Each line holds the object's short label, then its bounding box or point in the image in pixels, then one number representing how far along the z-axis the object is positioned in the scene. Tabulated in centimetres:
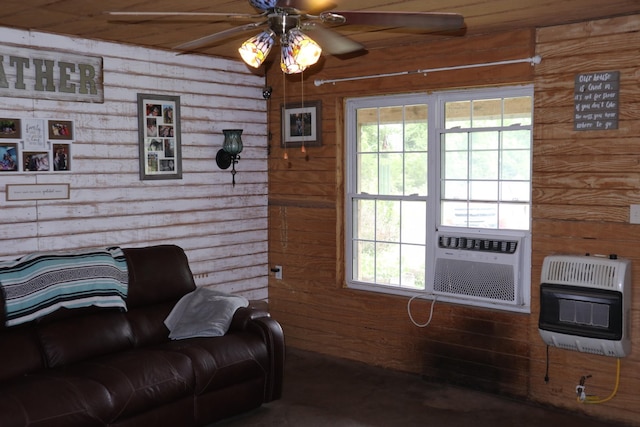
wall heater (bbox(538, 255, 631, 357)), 391
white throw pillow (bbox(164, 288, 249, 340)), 432
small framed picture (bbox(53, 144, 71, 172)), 451
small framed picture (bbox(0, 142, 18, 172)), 426
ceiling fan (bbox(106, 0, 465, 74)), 263
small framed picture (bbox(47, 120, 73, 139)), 448
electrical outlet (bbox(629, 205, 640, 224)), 399
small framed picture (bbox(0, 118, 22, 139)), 425
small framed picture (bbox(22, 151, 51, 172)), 437
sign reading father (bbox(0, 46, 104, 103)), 426
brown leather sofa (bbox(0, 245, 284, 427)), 342
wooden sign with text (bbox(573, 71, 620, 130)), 404
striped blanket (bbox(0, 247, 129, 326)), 385
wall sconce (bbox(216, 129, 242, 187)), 545
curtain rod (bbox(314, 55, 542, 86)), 434
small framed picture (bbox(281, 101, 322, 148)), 551
